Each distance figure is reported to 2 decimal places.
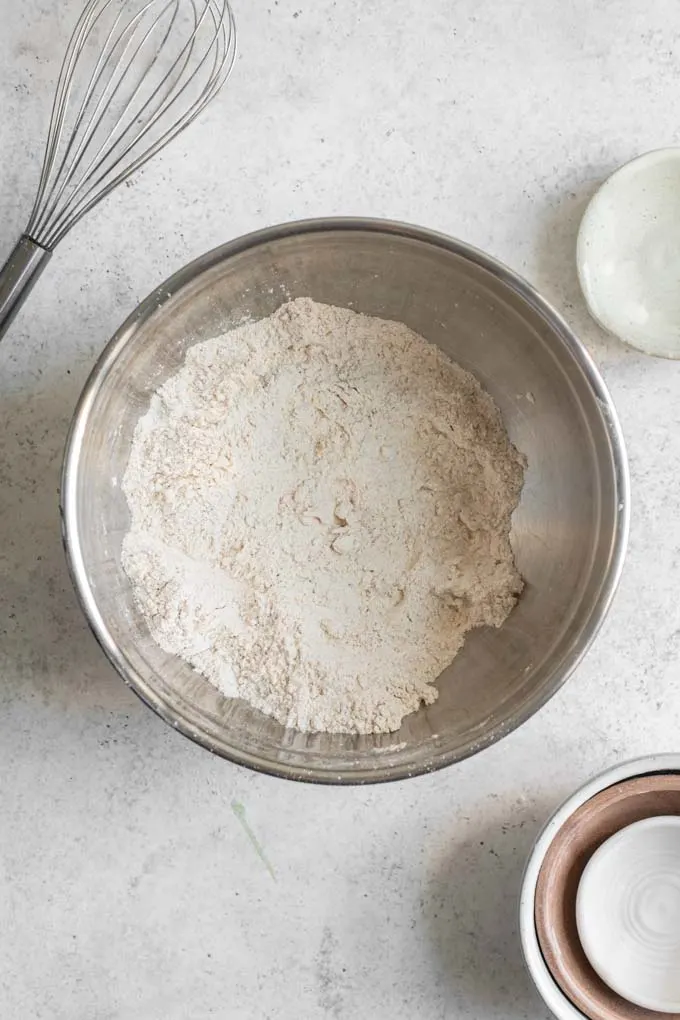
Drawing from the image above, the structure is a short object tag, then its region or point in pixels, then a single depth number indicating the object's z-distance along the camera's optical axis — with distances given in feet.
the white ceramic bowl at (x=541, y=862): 3.43
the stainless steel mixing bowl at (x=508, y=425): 3.24
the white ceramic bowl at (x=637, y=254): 3.84
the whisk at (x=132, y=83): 3.87
